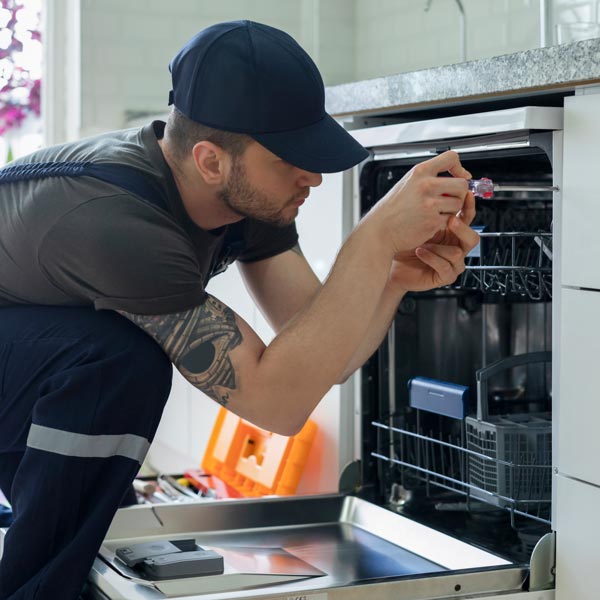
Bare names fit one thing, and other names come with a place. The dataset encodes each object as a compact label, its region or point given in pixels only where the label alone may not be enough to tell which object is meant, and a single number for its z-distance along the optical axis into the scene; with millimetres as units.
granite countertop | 2308
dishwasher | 2408
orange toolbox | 3033
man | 2357
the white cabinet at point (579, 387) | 2337
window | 5073
